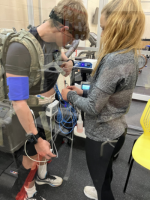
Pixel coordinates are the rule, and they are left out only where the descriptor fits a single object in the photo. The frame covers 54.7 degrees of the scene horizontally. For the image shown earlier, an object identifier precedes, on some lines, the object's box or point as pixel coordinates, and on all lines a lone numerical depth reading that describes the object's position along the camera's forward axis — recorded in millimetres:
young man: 630
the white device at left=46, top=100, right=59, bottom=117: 916
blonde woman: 569
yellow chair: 1086
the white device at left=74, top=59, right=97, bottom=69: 1070
